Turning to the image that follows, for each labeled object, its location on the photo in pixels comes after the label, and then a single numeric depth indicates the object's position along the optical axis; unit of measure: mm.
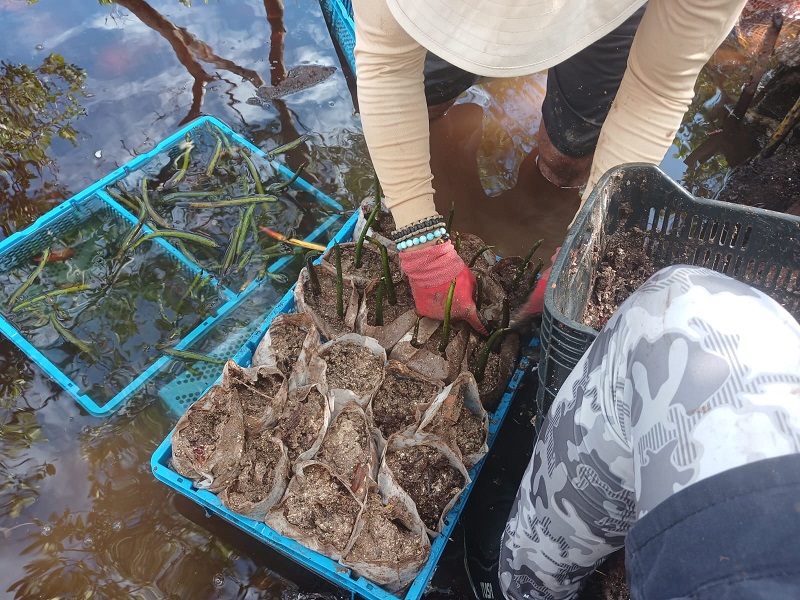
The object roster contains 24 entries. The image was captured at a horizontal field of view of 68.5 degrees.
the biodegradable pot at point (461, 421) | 1638
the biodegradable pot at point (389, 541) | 1457
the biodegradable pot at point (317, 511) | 1514
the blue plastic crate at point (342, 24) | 2686
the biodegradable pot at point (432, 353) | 1786
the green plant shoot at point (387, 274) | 1719
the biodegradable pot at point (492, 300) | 1896
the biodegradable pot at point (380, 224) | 2098
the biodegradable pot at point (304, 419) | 1671
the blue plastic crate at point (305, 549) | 1506
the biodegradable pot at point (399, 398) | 1737
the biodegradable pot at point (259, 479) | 1545
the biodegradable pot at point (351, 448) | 1614
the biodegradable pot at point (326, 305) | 1931
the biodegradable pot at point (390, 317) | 1856
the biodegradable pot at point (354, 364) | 1772
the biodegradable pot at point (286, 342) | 1813
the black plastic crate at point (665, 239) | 1273
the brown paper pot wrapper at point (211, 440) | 1585
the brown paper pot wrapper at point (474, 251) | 2039
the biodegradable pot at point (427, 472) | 1592
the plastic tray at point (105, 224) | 1930
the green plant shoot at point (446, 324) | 1569
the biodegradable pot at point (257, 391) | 1695
